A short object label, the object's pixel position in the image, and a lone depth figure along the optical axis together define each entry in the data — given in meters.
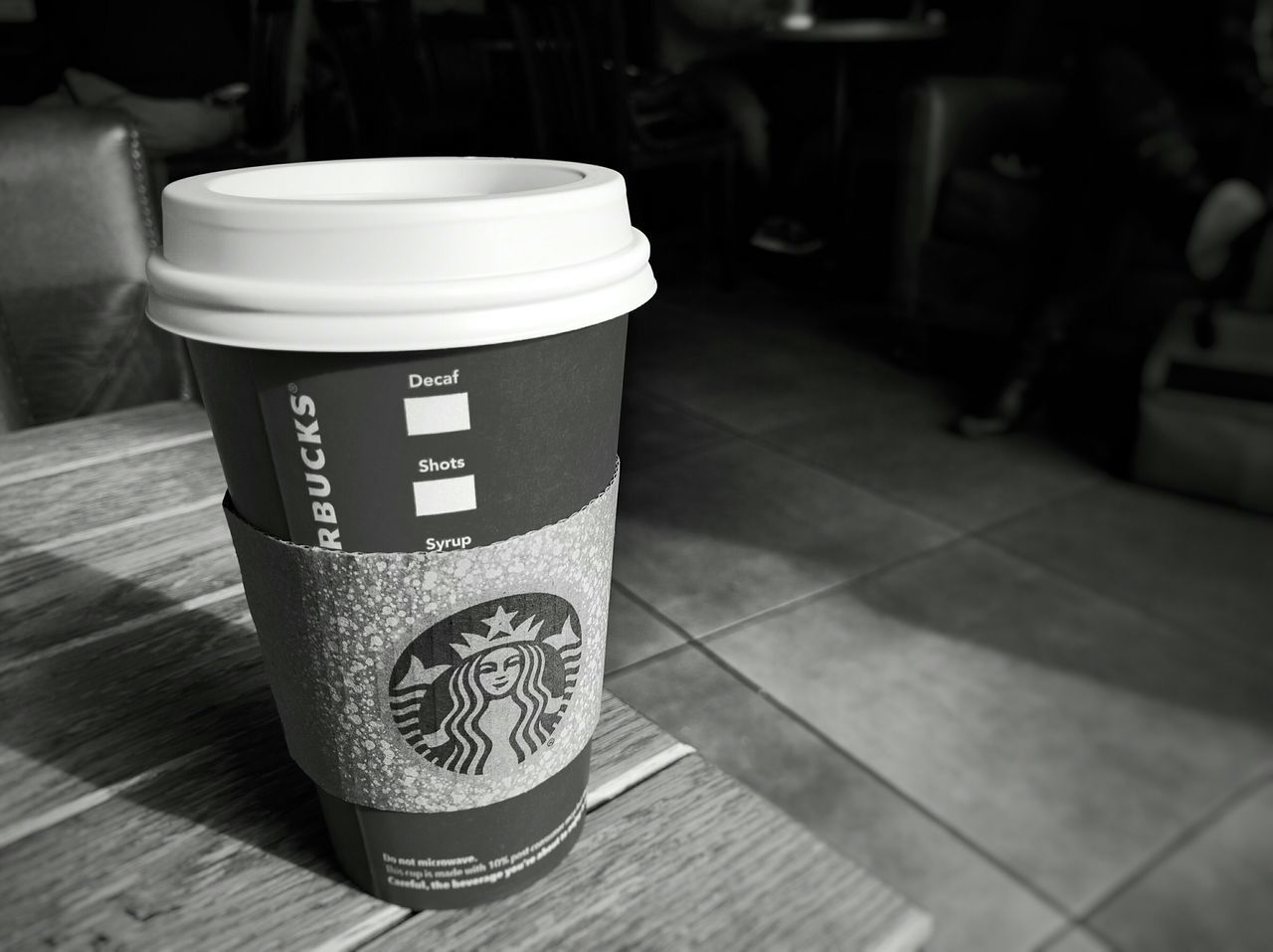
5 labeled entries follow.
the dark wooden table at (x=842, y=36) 3.51
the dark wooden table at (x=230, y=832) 0.41
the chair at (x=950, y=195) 2.65
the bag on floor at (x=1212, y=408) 1.88
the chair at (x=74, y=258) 1.03
